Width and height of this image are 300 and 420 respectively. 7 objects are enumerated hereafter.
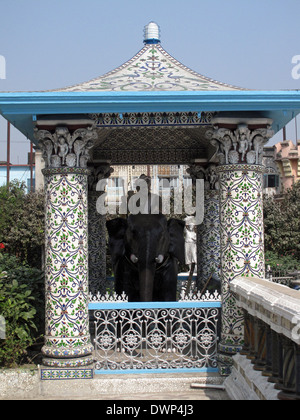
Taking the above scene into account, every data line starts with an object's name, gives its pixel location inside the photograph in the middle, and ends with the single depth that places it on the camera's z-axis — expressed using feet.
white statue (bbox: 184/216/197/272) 56.17
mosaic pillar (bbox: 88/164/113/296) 35.86
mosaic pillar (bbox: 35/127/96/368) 23.91
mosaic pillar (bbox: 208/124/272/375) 24.50
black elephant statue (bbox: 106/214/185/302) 29.55
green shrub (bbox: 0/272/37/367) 24.98
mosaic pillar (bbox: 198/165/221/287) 35.50
